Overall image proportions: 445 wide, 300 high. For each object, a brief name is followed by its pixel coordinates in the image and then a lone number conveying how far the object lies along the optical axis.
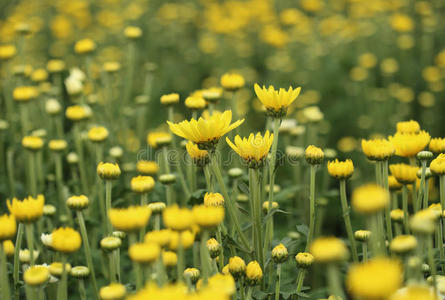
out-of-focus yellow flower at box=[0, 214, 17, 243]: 1.43
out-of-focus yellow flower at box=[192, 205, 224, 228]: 1.39
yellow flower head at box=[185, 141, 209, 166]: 1.54
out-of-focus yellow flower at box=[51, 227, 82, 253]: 1.44
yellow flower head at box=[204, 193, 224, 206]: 1.48
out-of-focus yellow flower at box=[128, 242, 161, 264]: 1.36
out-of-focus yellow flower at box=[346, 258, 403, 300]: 1.29
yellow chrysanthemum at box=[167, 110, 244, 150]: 1.47
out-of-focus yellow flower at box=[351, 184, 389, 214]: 1.33
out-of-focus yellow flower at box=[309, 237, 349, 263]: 1.32
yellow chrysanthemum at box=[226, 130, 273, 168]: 1.48
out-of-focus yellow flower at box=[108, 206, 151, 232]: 1.38
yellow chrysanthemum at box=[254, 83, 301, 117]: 1.53
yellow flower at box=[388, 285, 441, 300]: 1.30
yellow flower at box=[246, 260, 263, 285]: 1.44
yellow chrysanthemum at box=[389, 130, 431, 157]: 1.53
